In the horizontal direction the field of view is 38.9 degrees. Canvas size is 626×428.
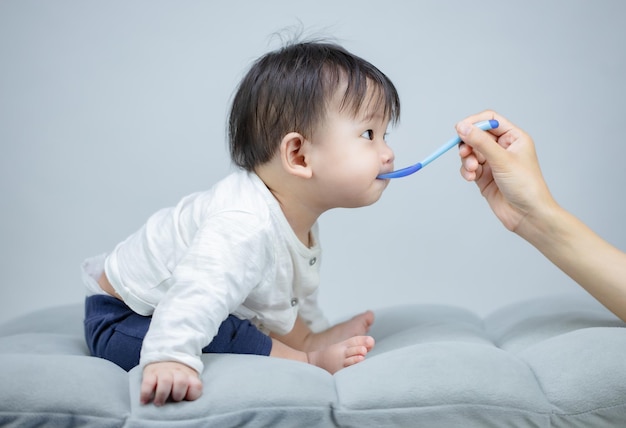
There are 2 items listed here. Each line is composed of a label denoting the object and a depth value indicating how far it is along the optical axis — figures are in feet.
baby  5.64
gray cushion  4.51
